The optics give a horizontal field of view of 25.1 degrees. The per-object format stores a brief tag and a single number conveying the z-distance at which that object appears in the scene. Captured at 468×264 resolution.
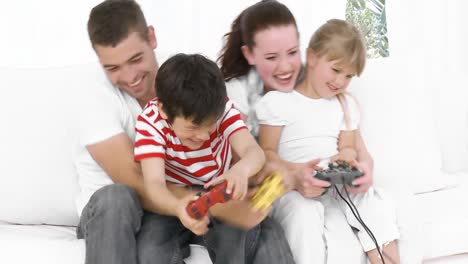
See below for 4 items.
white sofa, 2.54
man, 2.33
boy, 2.31
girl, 2.61
